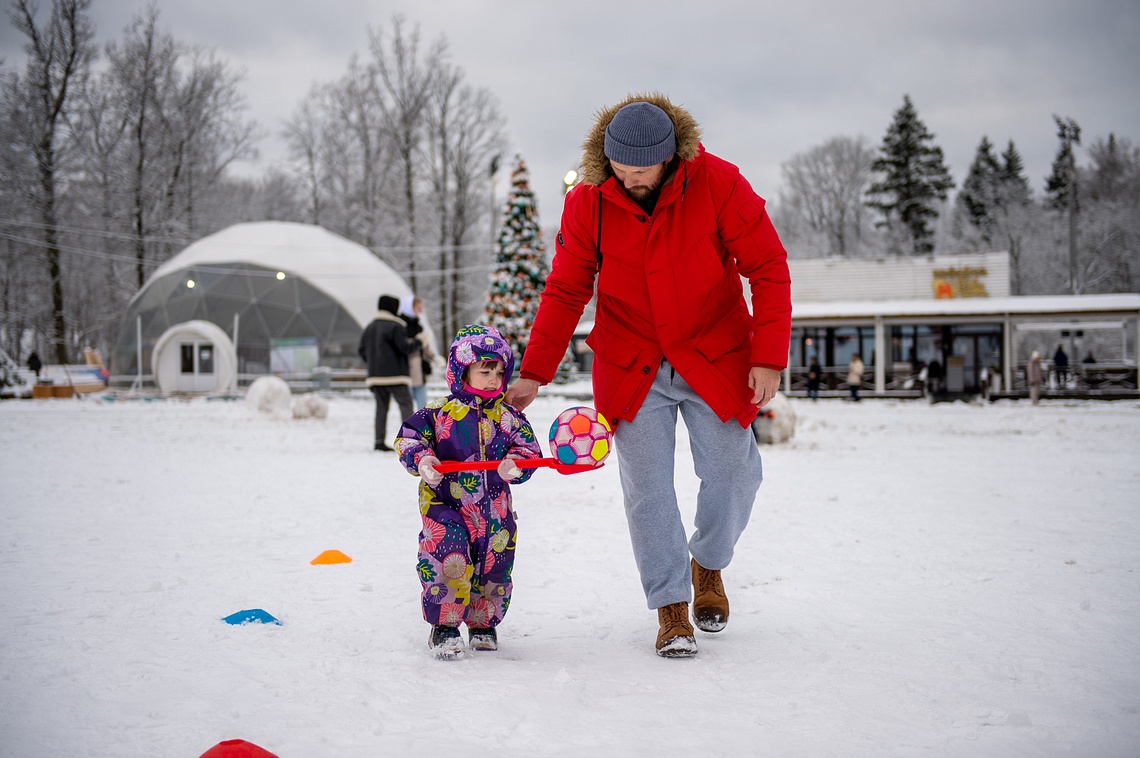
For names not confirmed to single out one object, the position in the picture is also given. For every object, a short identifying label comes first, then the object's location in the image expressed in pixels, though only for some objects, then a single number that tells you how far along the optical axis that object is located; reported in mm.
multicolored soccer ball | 2850
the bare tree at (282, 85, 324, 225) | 42312
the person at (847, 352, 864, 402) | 25312
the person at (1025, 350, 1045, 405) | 23203
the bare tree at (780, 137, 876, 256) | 49750
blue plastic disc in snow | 3279
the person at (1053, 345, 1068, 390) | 27344
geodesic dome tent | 29031
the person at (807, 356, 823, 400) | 26266
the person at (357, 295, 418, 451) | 9992
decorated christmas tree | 30500
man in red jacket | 2928
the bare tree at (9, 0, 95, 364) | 31422
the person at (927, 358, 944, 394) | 28141
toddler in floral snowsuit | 2916
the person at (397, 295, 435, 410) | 10297
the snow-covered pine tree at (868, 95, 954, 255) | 51375
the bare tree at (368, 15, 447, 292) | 39031
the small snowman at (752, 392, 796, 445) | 11211
